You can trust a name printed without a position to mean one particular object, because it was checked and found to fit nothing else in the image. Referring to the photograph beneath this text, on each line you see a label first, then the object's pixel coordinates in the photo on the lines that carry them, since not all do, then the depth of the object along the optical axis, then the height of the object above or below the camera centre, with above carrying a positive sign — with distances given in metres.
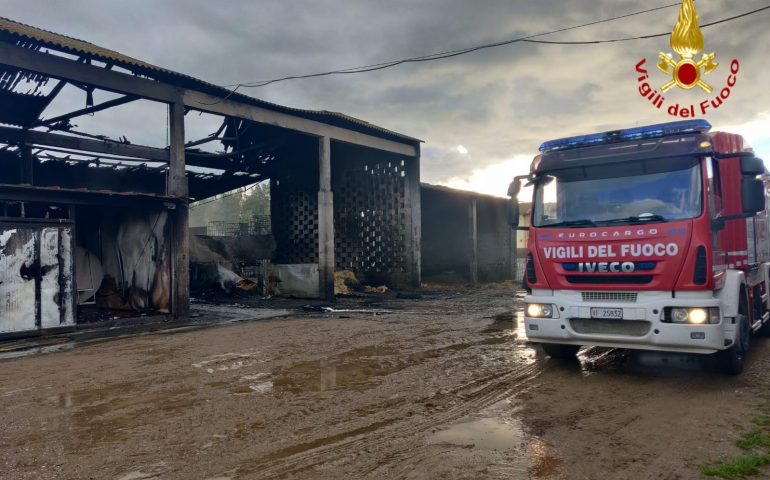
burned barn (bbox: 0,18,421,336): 9.80 +2.08
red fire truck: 5.39 +0.05
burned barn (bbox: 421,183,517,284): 21.45 +0.49
